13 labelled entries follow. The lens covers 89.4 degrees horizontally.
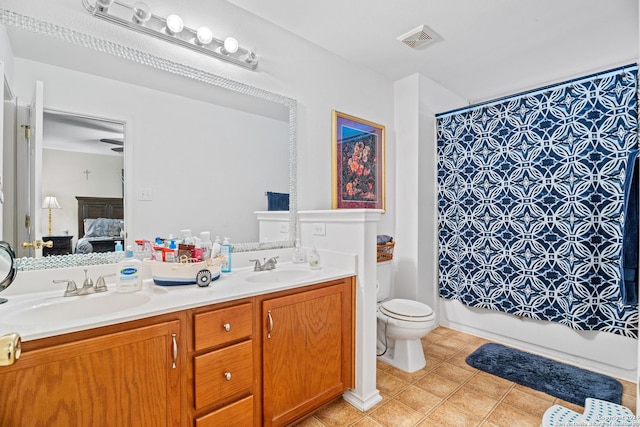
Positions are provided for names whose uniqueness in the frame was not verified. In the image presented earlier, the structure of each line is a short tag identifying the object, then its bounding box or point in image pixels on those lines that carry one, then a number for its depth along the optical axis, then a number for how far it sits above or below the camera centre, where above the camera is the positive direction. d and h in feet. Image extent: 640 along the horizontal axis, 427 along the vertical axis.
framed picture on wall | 8.30 +1.41
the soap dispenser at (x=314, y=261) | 6.48 -0.94
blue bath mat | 6.49 -3.59
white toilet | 7.25 -2.65
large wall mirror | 4.64 +1.43
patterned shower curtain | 6.96 +0.33
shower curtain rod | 6.82 +3.06
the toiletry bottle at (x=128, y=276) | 4.50 -0.86
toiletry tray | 4.86 -0.89
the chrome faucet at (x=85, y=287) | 4.35 -1.00
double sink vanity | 3.24 -1.71
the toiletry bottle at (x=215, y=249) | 5.47 -0.60
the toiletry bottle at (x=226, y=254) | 5.80 -0.71
